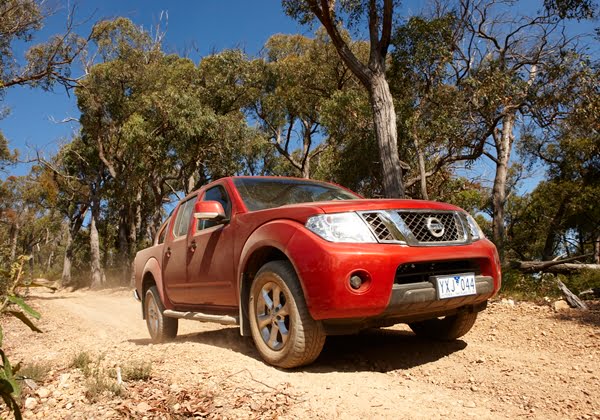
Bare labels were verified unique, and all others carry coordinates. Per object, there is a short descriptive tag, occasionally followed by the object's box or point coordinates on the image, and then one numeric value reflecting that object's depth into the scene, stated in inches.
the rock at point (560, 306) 225.9
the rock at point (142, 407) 105.7
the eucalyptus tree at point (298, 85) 805.2
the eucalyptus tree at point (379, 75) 382.6
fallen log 319.9
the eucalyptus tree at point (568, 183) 753.6
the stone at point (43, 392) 120.3
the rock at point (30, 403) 114.0
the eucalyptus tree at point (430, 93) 502.6
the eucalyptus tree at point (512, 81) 444.8
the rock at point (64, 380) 125.1
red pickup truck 119.0
